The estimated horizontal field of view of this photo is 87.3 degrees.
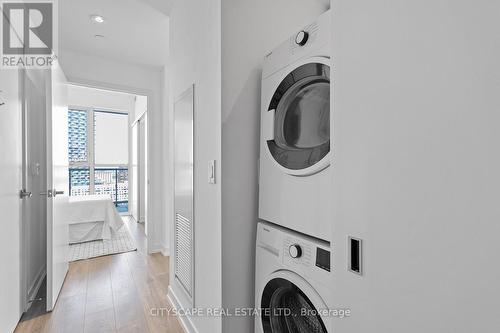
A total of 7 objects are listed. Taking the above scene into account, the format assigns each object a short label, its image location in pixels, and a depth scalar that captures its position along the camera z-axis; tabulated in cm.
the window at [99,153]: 607
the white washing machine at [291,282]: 95
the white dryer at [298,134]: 98
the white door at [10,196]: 163
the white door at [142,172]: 532
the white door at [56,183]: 214
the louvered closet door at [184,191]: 183
